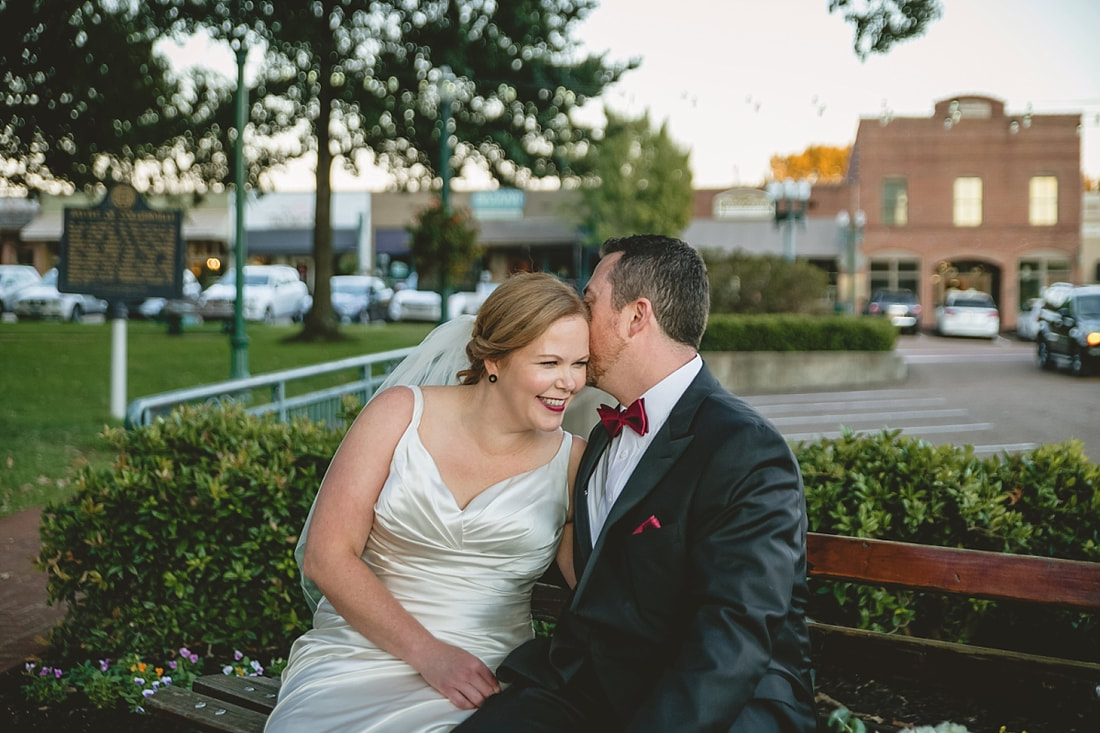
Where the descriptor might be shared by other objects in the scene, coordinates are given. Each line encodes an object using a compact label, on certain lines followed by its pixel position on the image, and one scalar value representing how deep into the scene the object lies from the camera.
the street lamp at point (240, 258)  12.33
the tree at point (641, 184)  41.34
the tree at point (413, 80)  19.47
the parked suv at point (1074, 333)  19.09
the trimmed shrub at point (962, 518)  3.86
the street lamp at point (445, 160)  18.05
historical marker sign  11.29
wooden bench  2.95
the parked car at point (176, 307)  23.03
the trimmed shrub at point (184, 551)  4.24
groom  2.34
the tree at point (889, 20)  7.39
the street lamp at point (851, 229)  32.94
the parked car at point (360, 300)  33.44
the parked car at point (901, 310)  36.72
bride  2.84
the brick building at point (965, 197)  44.81
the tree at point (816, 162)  67.25
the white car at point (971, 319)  33.78
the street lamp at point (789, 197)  28.09
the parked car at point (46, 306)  29.80
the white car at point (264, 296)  28.34
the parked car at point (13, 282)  30.94
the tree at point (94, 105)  16.55
